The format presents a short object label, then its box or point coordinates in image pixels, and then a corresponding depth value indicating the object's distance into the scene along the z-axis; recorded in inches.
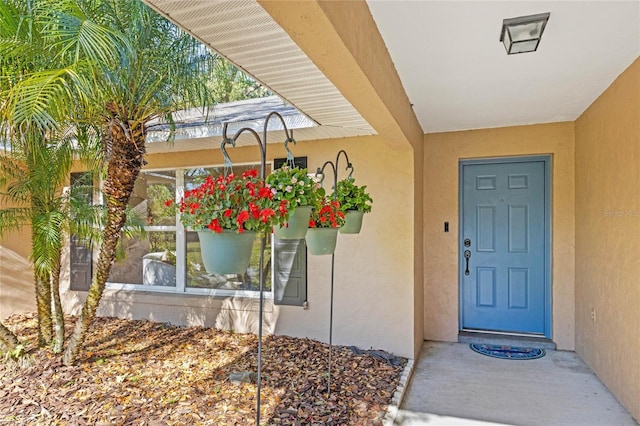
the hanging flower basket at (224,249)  66.9
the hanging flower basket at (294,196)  74.5
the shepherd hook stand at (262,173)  70.7
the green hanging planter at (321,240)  96.9
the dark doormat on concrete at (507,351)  156.3
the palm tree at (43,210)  148.6
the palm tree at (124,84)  107.0
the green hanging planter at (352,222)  114.8
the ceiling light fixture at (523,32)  81.4
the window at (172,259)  176.4
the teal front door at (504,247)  169.6
